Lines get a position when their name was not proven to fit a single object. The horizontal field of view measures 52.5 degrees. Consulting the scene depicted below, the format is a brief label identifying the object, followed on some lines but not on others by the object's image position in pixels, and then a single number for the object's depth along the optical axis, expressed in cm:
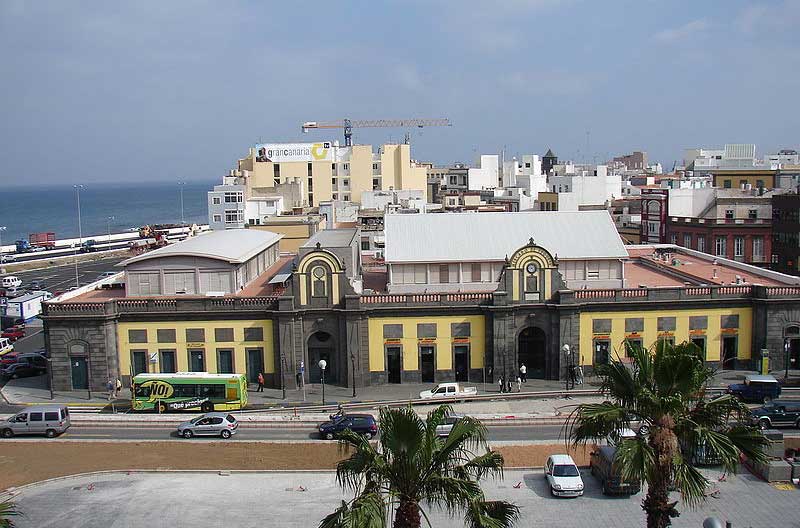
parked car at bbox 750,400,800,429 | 3928
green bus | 4538
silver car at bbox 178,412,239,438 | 4112
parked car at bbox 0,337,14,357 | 6469
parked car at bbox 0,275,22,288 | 10225
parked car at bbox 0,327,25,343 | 7150
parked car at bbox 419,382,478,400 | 4594
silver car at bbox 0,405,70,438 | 4166
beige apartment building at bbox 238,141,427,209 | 13075
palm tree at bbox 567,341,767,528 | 1848
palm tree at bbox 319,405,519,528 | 1756
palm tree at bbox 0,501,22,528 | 1753
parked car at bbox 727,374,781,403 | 4406
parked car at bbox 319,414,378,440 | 3969
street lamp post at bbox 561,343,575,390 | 4788
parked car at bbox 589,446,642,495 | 3180
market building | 4931
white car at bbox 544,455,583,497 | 3209
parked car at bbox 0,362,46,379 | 5481
